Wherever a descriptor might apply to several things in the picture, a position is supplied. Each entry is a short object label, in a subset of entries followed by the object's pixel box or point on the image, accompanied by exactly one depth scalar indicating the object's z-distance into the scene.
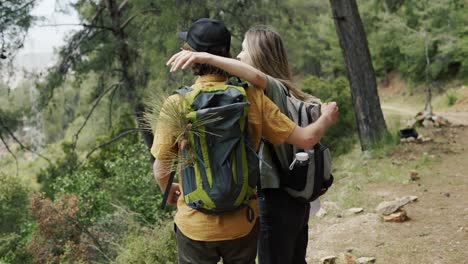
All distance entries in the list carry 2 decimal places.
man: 1.93
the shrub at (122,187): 7.92
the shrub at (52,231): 6.70
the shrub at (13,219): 7.60
